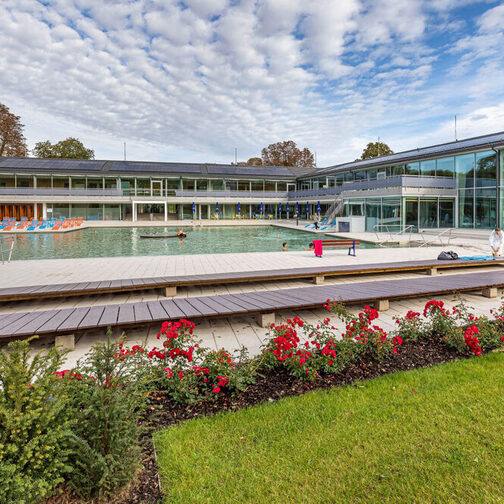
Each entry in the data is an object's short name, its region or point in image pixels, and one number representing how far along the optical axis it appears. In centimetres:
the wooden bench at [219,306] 489
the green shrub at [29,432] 196
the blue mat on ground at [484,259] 1152
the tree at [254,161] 7839
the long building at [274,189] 2600
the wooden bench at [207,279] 697
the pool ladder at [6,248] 1742
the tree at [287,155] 7444
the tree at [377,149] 5959
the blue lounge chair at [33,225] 3203
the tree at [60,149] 6197
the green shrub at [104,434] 227
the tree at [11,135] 5378
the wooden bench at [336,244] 1452
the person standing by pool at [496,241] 1298
